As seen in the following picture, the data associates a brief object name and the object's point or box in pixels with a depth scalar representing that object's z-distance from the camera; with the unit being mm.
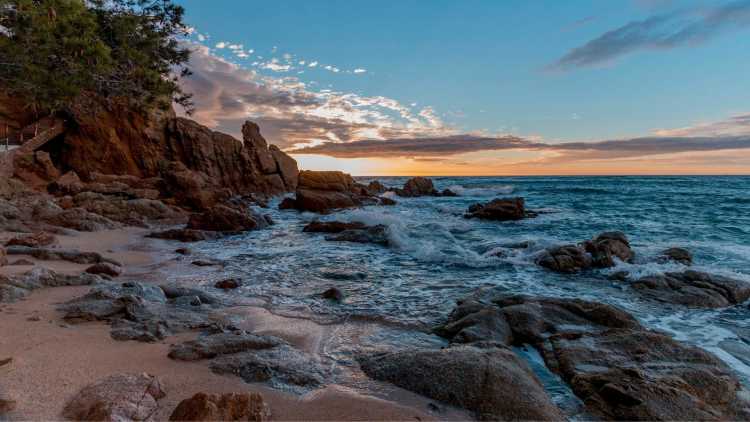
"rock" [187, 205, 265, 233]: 15031
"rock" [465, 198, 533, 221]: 21453
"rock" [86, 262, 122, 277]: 7459
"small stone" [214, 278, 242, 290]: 7551
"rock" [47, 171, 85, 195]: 18922
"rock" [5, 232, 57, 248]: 8633
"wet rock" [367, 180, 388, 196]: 40612
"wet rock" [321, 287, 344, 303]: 7011
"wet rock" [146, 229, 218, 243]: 13023
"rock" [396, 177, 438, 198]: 43031
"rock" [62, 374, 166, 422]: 2869
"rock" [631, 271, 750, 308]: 7215
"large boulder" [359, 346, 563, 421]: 3496
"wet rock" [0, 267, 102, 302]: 5336
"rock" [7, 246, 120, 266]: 7953
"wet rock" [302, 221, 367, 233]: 15820
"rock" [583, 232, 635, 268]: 10008
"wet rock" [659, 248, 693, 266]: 10227
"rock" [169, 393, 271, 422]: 2855
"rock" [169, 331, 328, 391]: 3848
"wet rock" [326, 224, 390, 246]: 13602
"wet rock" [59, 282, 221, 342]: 4578
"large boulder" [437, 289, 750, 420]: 3602
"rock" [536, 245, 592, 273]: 9798
